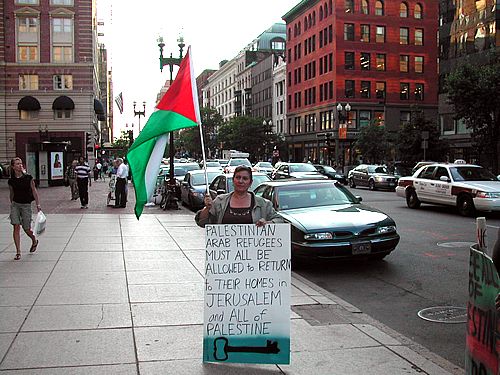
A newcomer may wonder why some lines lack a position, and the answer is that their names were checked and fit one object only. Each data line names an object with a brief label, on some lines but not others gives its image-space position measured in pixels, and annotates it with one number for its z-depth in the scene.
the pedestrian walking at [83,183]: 20.20
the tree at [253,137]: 78.12
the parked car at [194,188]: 20.14
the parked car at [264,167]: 38.57
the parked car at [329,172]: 35.66
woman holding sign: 5.54
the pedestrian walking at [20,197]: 10.05
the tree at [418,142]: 39.47
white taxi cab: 16.73
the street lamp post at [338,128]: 59.42
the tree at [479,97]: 27.59
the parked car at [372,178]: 33.53
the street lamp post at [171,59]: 23.72
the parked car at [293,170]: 30.47
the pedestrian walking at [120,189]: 20.47
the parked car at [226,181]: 17.72
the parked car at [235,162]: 37.65
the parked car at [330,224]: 9.25
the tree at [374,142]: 49.56
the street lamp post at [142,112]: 42.50
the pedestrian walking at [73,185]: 23.89
